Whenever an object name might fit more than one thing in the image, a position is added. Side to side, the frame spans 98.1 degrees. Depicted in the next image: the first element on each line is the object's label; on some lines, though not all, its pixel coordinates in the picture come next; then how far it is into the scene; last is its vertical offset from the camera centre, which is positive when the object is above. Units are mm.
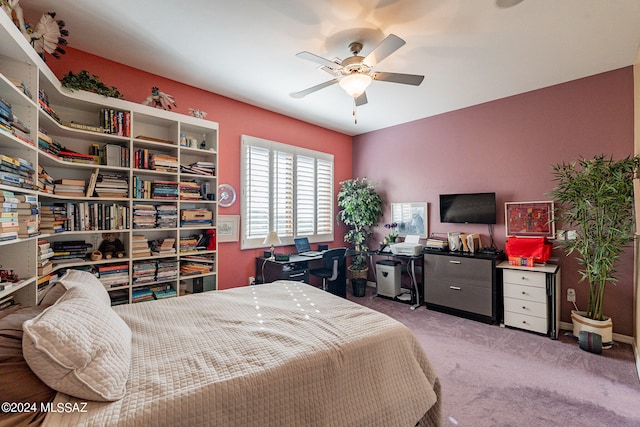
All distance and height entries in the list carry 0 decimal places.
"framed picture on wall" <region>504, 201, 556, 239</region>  3281 -57
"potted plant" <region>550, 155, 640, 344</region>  2549 -60
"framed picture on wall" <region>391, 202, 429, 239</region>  4336 -47
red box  3125 -382
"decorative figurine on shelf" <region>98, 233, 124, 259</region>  2538 -275
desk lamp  3660 -316
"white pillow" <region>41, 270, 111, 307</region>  1356 -363
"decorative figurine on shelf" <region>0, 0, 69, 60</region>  1911 +1288
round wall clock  3529 +272
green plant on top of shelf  2248 +1115
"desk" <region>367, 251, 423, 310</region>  3910 -771
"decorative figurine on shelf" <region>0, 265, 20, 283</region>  1642 -354
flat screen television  3641 +93
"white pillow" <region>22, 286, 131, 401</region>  923 -482
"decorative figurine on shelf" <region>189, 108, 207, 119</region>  3033 +1139
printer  3969 -485
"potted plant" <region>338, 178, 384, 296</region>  4586 +23
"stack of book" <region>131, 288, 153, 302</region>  2619 -744
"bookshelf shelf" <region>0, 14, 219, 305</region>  1764 +457
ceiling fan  2129 +1185
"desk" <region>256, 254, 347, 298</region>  3541 -695
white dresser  2943 -918
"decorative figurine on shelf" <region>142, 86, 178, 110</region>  2752 +1183
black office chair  3855 -701
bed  945 -627
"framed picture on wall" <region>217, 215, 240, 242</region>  3516 -149
